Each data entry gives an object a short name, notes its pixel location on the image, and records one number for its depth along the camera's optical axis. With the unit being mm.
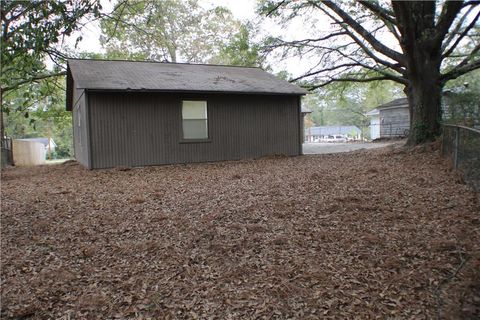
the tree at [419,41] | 9938
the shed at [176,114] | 10914
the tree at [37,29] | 3787
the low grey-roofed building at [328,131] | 52822
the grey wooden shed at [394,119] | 25936
